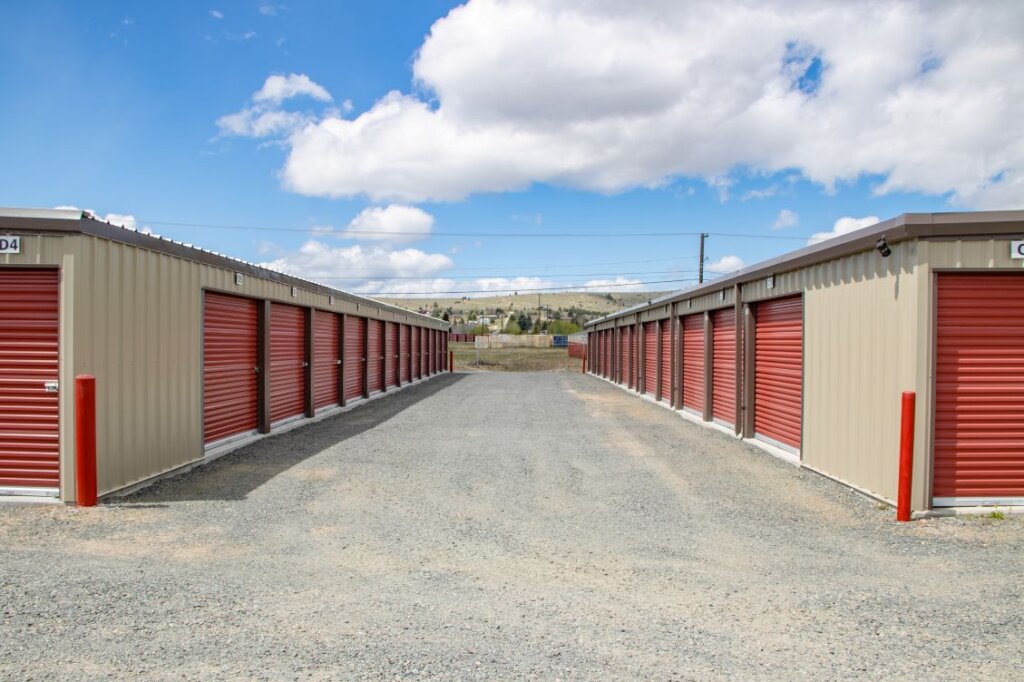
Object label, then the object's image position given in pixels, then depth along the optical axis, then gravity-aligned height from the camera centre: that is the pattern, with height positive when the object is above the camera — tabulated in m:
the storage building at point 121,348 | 7.39 -0.16
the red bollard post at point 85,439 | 7.12 -1.09
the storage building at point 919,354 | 7.18 -0.17
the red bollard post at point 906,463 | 6.91 -1.26
